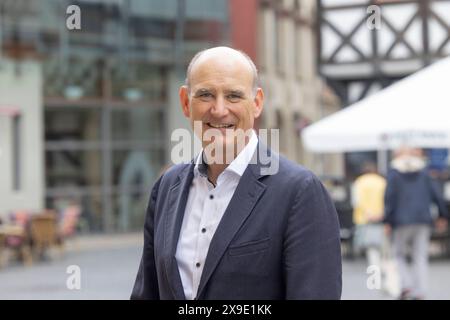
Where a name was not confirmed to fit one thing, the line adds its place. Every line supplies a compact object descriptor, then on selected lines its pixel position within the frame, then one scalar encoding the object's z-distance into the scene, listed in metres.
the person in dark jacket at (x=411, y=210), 10.70
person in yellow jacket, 13.16
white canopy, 9.77
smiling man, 2.52
